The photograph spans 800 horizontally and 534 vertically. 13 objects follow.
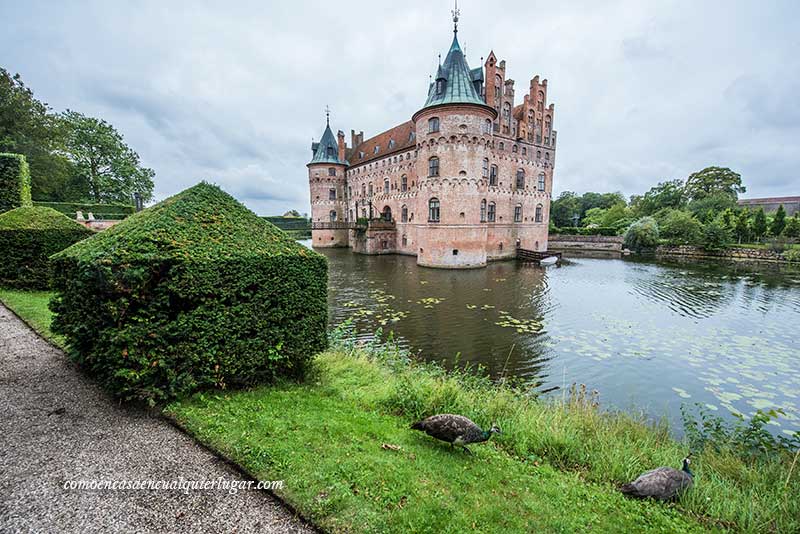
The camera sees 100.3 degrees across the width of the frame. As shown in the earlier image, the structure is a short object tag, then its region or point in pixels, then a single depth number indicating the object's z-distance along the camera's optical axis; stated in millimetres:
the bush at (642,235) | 38094
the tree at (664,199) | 56031
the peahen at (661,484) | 3260
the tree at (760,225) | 38125
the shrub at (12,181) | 15609
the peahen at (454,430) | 3600
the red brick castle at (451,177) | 22828
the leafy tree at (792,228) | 35562
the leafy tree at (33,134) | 26875
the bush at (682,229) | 35938
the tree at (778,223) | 37531
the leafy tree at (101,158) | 33781
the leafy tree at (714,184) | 54219
